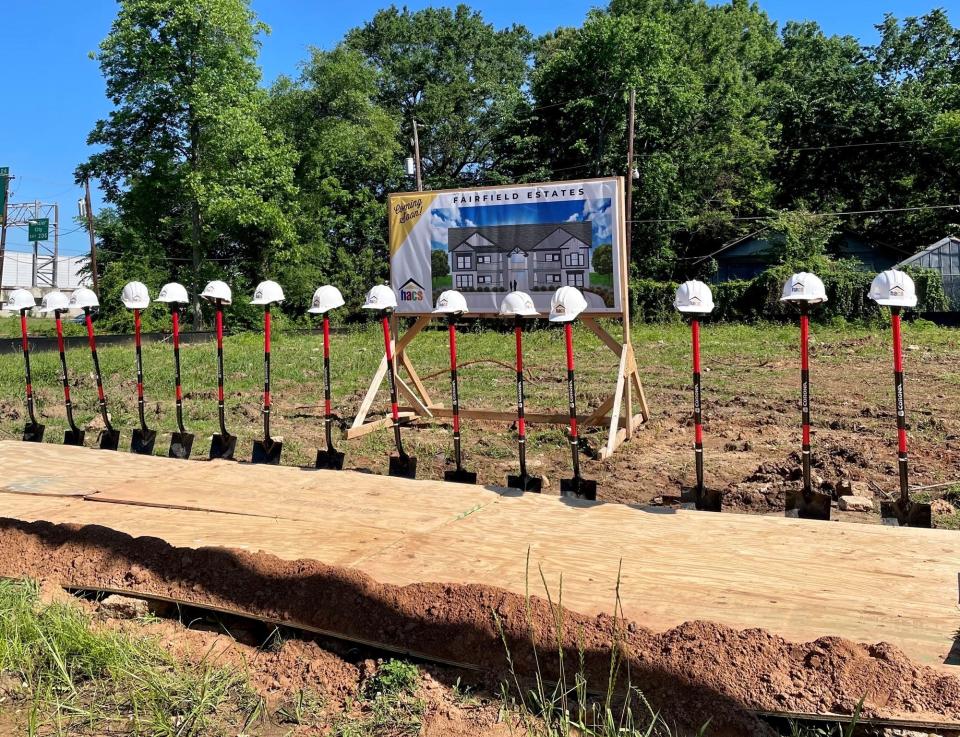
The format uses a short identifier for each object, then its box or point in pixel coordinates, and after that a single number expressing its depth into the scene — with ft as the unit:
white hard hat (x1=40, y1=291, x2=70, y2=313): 28.96
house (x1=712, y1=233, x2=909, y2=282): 130.82
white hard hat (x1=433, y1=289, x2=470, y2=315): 24.88
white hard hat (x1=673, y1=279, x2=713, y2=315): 20.18
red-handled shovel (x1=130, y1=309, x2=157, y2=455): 29.30
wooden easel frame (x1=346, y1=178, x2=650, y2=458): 29.94
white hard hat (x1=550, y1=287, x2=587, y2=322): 22.00
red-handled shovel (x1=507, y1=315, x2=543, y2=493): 22.03
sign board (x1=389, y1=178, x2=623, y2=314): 31.07
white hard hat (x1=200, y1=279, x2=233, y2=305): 26.55
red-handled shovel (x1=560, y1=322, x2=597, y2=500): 21.31
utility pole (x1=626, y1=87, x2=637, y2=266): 100.03
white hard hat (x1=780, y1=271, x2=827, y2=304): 18.66
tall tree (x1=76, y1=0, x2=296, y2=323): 106.63
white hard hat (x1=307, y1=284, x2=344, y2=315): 26.30
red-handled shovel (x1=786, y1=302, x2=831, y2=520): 18.79
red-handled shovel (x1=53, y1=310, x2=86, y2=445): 30.14
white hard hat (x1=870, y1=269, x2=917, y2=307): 17.58
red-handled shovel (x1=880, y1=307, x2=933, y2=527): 17.54
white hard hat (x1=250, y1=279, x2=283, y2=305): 26.40
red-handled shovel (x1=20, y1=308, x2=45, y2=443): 31.12
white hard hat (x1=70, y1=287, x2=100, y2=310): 27.91
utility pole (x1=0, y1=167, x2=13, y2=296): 127.95
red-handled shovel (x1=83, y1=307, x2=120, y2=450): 29.55
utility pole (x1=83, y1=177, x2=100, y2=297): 128.98
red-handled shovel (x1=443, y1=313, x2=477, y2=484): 23.61
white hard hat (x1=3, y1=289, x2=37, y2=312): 29.12
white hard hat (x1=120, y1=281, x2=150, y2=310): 27.43
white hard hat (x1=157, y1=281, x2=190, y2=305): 26.94
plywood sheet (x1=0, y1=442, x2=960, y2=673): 12.84
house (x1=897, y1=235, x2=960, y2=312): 110.42
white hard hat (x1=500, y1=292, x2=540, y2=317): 22.16
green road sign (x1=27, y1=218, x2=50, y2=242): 202.80
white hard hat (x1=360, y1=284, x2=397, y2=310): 26.68
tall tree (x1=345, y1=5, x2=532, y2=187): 144.77
